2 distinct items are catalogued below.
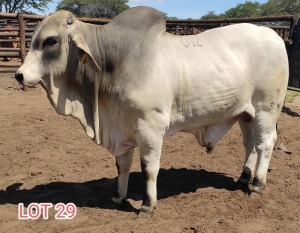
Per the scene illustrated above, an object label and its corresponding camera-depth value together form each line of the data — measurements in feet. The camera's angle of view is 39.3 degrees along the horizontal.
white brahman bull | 10.50
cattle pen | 28.43
